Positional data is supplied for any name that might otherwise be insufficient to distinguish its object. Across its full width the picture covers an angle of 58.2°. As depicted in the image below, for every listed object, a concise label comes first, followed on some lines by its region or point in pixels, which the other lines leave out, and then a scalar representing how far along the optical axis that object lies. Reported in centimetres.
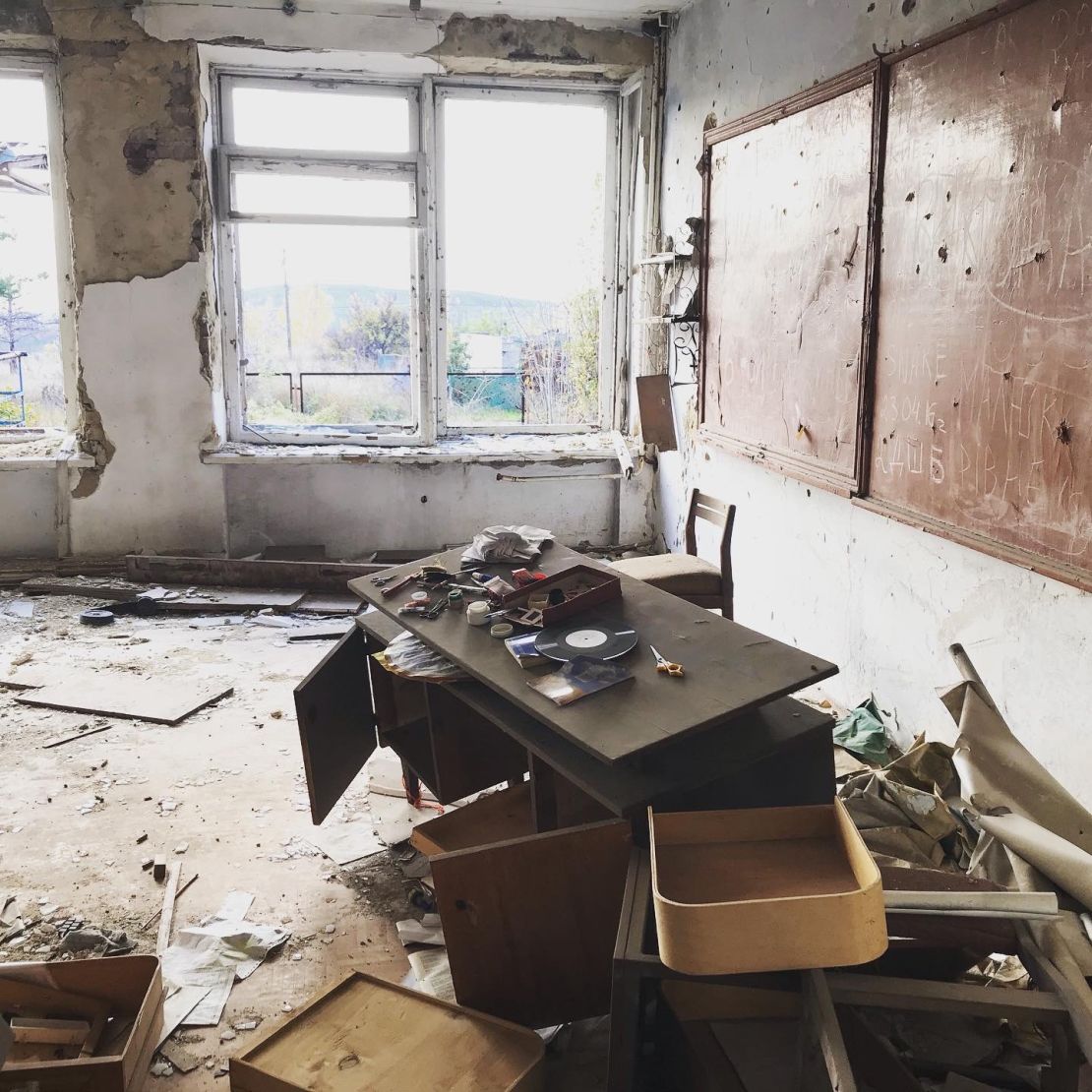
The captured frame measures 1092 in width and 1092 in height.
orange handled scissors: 213
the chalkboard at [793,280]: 319
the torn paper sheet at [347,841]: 267
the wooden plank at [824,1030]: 124
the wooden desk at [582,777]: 187
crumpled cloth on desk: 303
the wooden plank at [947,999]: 138
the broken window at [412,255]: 526
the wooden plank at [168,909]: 228
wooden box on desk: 247
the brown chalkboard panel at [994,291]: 222
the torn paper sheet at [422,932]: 231
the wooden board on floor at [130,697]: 357
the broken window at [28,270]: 507
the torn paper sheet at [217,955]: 211
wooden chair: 356
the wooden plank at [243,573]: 500
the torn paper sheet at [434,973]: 211
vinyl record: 225
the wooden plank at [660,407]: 505
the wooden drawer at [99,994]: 193
